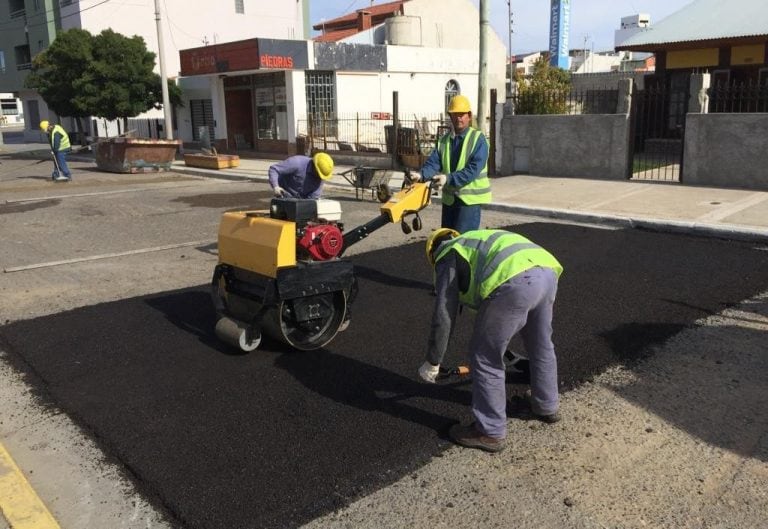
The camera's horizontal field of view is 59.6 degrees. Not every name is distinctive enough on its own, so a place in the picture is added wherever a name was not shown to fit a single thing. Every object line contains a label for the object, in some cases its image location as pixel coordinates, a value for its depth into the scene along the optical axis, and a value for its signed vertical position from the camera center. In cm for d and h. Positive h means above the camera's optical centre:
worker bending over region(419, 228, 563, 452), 337 -91
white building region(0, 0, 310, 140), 3591 +610
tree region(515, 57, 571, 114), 1572 +55
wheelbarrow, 1359 -102
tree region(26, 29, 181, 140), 2736 +227
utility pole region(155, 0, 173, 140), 2297 +168
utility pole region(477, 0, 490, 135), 1352 +126
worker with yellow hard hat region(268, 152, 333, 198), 591 -45
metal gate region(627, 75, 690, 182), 1714 -33
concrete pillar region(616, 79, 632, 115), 1351 +49
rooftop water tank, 3034 +425
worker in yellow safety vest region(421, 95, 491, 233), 573 -39
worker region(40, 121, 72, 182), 1753 -44
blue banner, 4684 +633
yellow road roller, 461 -101
